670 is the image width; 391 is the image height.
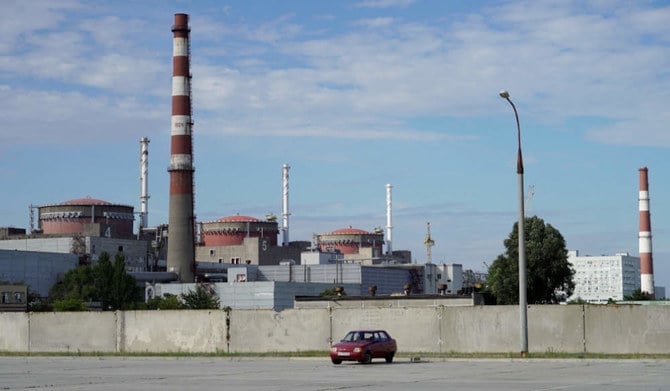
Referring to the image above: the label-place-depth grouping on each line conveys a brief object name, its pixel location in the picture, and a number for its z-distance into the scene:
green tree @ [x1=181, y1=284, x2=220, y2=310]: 115.00
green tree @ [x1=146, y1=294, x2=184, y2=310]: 114.38
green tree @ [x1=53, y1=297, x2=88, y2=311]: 104.62
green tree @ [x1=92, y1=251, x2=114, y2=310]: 131.75
